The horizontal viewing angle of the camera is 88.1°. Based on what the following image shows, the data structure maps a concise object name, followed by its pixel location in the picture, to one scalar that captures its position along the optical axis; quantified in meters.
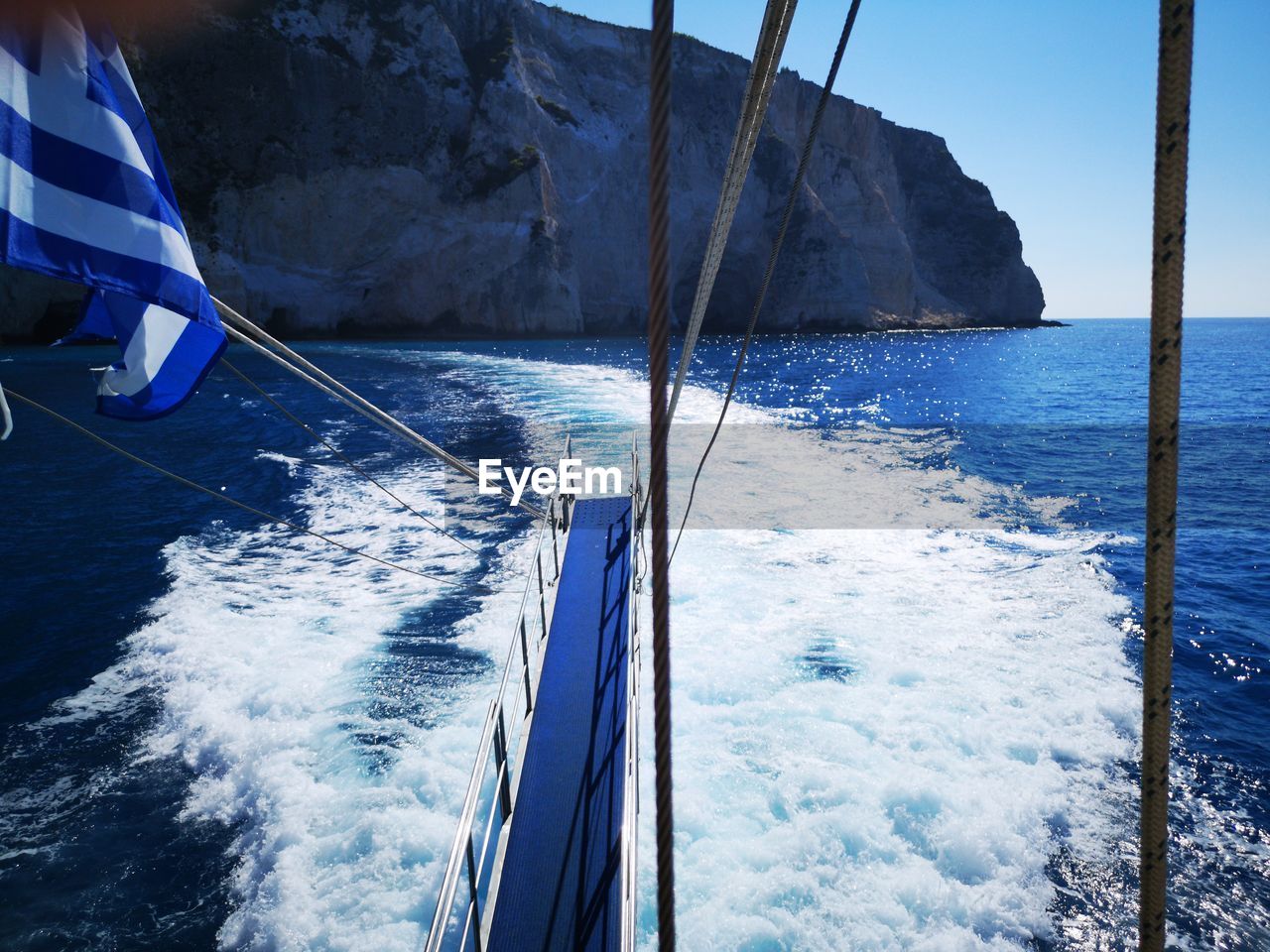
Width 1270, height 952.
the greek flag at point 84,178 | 3.26
